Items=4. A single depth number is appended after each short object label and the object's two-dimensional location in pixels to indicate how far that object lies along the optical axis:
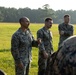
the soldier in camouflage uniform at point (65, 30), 9.20
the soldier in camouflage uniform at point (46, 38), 7.06
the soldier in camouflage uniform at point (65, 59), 1.26
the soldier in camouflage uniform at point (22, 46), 5.59
